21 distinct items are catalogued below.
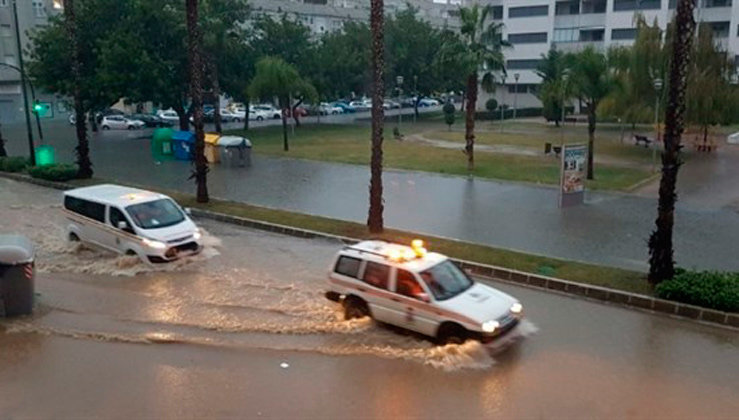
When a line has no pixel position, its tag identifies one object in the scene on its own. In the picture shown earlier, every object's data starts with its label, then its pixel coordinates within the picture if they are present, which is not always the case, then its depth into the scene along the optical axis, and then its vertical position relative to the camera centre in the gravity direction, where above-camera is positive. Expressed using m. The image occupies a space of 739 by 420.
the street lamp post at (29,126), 29.30 -1.49
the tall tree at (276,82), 38.56 +0.64
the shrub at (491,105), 67.50 -1.24
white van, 15.07 -3.07
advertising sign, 21.48 -2.67
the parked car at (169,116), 59.73 -2.14
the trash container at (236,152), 31.59 -2.80
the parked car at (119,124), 54.06 -2.51
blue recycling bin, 33.12 -2.58
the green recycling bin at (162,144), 33.78 -2.59
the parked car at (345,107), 79.00 -1.71
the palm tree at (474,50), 29.36 +1.90
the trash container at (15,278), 11.90 -3.32
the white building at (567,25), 59.78 +6.79
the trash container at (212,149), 32.84 -2.76
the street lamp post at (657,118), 28.04 -1.21
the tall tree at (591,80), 26.41 +0.50
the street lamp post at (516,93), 71.01 -0.03
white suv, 10.52 -3.36
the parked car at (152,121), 56.44 -2.39
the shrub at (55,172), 26.39 -3.16
